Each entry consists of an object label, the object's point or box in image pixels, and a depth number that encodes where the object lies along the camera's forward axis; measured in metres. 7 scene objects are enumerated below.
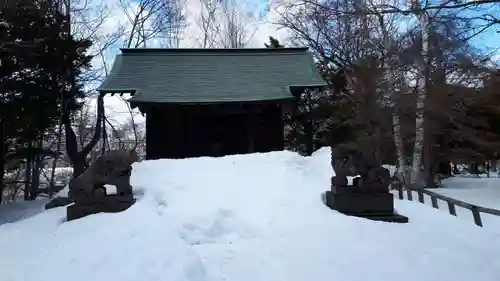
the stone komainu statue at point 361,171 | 7.42
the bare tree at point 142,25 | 24.27
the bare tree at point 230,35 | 29.27
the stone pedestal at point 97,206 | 7.32
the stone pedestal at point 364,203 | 7.29
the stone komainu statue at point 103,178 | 7.40
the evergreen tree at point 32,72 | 14.05
